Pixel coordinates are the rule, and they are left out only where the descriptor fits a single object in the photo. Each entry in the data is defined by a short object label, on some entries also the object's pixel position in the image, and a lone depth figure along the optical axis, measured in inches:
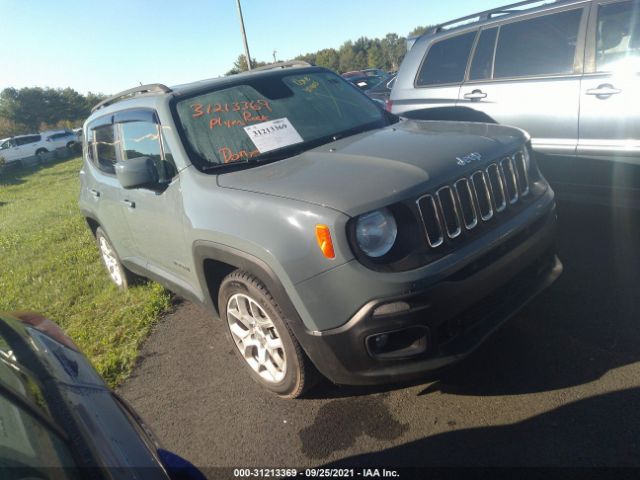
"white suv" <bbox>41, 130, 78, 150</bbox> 1276.6
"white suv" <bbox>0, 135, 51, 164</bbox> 1163.9
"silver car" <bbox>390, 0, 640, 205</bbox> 162.6
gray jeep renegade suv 90.4
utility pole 912.2
